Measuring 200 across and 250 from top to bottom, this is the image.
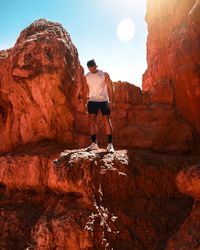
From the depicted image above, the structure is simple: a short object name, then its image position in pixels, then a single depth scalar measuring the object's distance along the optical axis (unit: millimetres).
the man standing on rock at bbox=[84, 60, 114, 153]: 7051
